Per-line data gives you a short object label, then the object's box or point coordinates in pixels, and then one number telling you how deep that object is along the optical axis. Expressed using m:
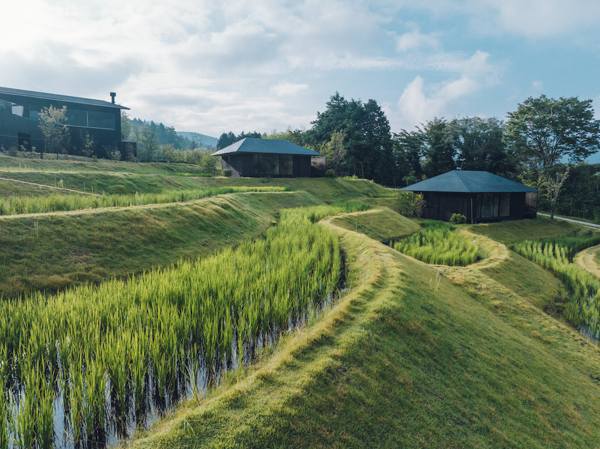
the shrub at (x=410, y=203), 24.19
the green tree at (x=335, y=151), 37.81
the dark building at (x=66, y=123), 25.08
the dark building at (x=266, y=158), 29.81
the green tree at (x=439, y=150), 41.72
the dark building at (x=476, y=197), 22.47
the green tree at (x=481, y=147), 39.25
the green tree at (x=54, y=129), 25.34
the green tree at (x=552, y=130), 32.62
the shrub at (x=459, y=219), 21.98
